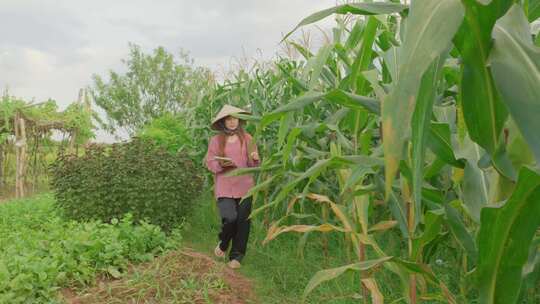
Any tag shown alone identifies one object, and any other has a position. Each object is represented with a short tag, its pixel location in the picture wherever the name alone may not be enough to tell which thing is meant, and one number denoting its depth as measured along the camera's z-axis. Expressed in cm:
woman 505
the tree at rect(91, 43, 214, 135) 3119
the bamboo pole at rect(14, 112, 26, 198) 1260
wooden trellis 1271
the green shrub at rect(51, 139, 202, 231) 596
